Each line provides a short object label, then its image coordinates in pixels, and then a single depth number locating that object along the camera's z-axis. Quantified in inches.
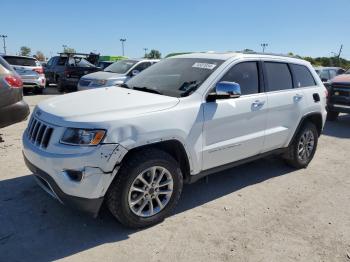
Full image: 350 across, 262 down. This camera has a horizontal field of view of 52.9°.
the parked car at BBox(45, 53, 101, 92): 575.8
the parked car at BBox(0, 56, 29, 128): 222.7
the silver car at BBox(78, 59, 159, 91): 413.1
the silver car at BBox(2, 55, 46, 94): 534.3
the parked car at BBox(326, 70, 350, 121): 386.6
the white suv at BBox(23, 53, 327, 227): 123.0
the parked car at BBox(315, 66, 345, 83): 522.9
